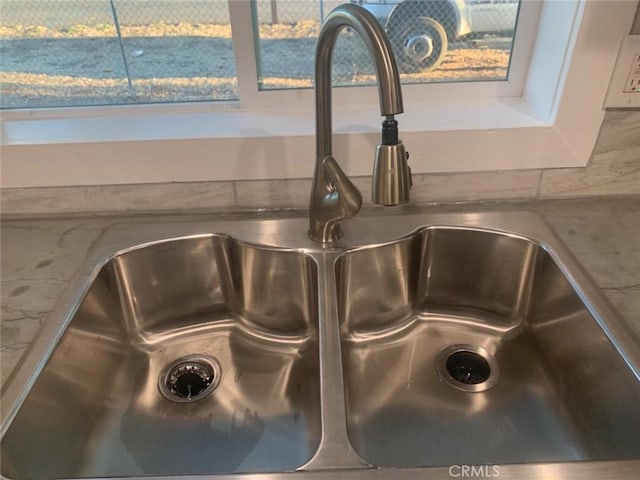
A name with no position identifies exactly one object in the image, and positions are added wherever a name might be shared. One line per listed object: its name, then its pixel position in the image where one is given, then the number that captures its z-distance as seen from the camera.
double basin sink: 0.70
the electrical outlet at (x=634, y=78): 0.88
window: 0.94
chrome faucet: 0.64
